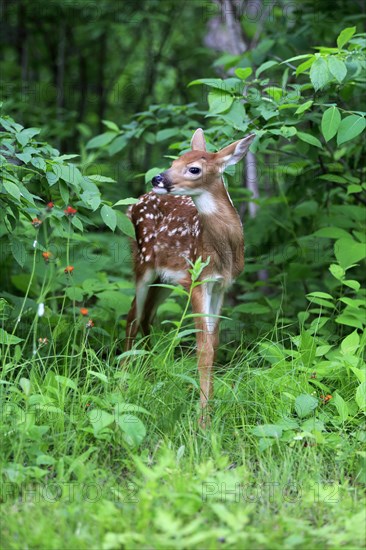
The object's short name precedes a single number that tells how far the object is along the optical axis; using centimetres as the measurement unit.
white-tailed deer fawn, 1045
